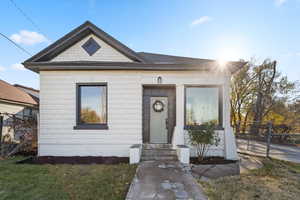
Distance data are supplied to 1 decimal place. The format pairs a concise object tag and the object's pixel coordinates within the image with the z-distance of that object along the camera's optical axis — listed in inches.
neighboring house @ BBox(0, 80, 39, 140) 414.1
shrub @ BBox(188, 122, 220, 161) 216.1
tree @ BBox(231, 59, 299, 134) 626.8
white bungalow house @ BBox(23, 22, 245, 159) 240.7
